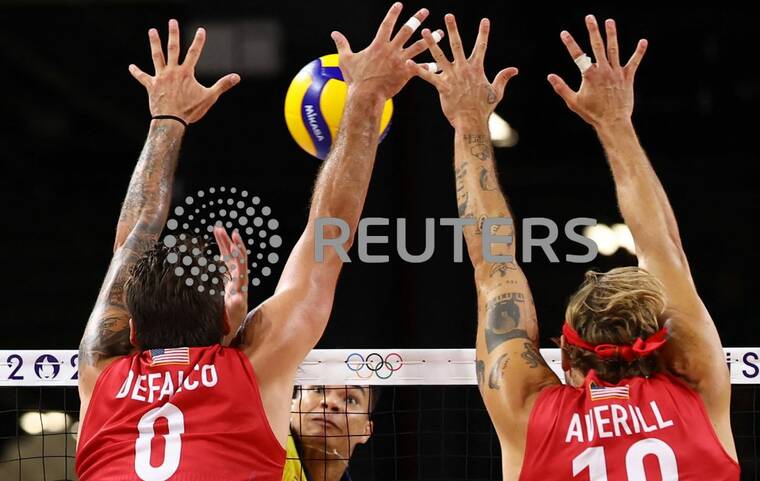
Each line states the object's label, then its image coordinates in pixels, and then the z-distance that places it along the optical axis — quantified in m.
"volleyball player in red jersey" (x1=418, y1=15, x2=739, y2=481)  5.50
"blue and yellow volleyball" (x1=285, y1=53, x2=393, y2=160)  8.99
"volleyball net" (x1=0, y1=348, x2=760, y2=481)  8.55
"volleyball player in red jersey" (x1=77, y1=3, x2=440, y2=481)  6.01
